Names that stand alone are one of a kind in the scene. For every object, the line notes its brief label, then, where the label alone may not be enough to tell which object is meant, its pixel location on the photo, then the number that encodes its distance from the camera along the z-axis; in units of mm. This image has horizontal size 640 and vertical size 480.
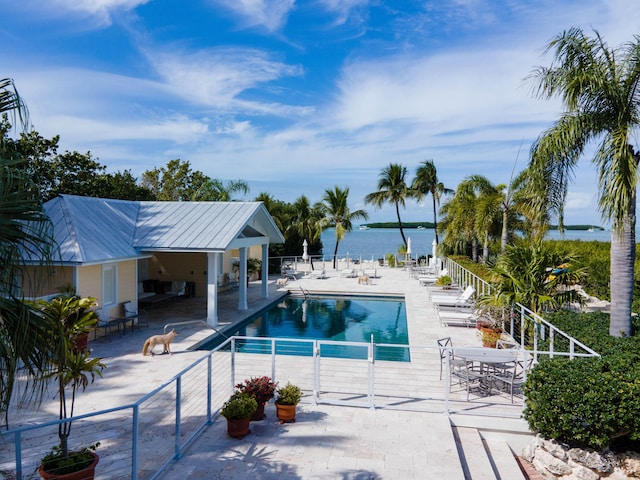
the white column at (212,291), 14680
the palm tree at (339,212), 32906
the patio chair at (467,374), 8445
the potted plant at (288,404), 7273
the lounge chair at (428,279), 24452
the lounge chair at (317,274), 27719
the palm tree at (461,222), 23672
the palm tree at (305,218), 33812
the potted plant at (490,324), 11609
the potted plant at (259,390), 7320
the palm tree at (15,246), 3623
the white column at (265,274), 20891
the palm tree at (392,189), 34656
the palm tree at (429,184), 34812
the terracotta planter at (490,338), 11511
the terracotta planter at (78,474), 4848
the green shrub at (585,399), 6250
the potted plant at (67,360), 4062
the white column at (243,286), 17562
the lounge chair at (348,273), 28781
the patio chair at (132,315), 14128
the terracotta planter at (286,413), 7270
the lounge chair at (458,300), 16484
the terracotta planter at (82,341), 10906
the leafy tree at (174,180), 43406
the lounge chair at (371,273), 28955
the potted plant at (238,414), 6691
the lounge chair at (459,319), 14630
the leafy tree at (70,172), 24977
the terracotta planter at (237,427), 6738
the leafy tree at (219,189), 38594
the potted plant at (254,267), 26831
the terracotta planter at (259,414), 7359
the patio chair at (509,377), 8312
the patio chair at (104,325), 12870
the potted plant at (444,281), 22000
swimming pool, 13852
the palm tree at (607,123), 8242
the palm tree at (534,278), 11877
